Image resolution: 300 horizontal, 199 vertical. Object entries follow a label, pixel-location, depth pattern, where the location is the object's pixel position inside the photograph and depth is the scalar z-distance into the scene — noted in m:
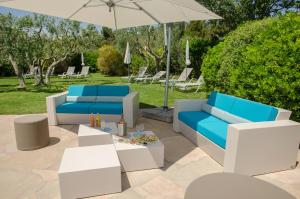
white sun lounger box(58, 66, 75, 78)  17.20
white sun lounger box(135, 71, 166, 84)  13.67
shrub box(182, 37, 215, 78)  14.37
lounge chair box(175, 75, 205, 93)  10.47
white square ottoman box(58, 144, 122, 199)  2.88
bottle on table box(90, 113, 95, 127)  4.50
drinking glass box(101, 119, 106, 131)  4.38
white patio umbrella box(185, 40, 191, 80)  12.09
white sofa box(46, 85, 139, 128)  5.63
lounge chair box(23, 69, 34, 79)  17.27
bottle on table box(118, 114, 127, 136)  4.14
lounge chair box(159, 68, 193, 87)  11.60
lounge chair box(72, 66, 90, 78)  16.95
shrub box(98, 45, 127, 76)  18.89
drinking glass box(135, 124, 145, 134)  4.30
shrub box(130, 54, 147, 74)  17.24
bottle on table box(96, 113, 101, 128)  4.50
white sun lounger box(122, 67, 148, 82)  14.46
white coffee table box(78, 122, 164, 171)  3.58
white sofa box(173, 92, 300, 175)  3.30
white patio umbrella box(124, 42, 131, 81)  13.32
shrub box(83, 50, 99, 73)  21.23
